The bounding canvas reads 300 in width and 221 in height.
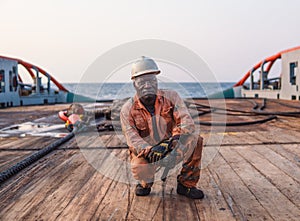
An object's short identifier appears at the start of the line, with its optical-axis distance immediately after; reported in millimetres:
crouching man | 2871
